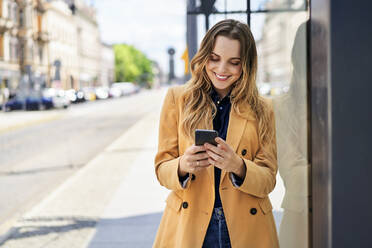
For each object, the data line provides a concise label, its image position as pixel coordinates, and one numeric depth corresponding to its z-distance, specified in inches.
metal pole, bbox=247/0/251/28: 112.3
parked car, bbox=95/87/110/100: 2154.3
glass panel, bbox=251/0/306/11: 106.9
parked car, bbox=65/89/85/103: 1696.6
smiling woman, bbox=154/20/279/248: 75.0
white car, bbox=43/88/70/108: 1296.8
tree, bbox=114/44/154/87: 4520.2
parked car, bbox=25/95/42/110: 1295.5
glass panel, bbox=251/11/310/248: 80.8
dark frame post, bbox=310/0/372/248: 57.6
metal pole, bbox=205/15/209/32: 138.1
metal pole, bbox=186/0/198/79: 181.4
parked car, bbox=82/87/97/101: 1919.7
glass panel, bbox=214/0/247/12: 113.6
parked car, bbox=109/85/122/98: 2449.1
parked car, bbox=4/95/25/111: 1289.4
